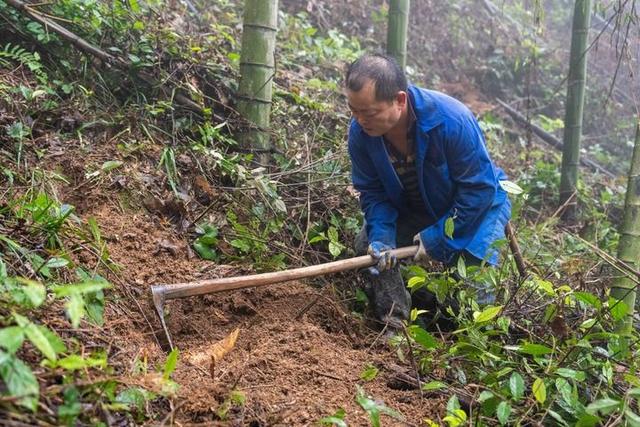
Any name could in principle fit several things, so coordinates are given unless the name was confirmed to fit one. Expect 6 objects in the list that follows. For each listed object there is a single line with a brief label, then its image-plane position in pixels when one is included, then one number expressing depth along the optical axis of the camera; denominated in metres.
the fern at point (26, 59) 3.42
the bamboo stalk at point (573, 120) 5.32
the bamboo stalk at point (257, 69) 3.77
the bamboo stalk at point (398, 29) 4.62
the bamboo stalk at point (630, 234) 2.89
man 2.98
